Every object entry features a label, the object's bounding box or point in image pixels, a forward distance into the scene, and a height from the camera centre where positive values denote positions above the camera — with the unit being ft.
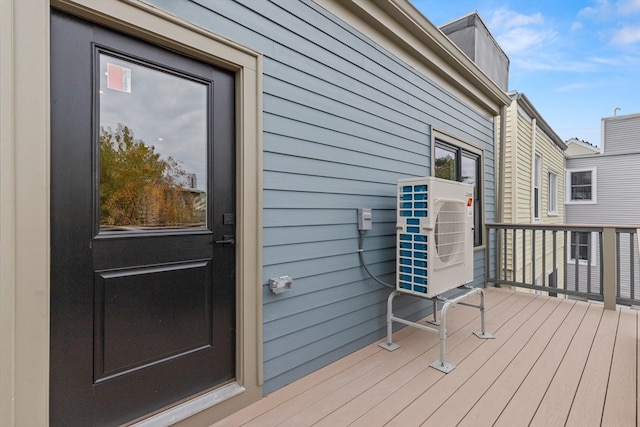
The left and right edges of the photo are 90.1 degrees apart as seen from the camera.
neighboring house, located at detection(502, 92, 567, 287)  18.54 +2.65
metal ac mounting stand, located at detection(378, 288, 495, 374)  7.57 -3.15
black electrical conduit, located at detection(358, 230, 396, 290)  8.73 -1.05
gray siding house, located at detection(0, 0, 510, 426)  3.88 +0.58
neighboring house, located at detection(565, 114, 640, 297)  34.14 +2.54
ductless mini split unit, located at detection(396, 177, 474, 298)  8.07 -0.61
